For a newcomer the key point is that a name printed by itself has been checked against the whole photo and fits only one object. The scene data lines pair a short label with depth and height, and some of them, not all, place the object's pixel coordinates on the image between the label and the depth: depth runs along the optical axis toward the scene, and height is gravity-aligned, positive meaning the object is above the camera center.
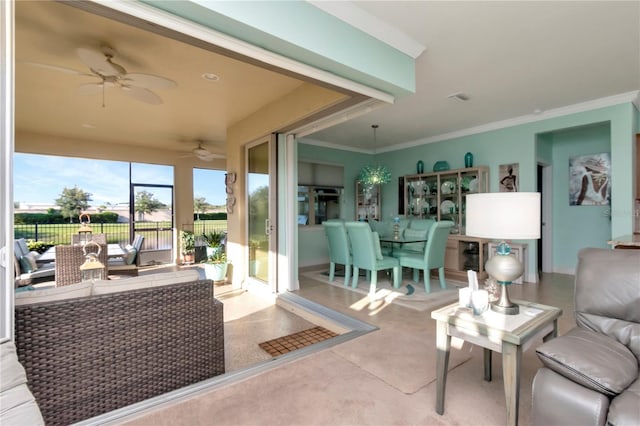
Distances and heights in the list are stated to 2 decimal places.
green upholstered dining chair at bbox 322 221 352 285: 4.54 -0.49
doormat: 2.71 -1.22
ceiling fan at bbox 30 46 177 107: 2.42 +1.23
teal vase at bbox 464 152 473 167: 5.32 +0.92
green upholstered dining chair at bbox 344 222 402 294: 4.14 -0.58
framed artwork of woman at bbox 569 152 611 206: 4.89 +0.52
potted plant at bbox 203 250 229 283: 4.97 -0.89
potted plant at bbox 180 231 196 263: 7.08 -0.75
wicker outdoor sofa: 1.52 -0.73
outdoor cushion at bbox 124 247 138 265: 4.93 -0.68
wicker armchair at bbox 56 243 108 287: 3.84 -0.62
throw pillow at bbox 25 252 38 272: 4.23 -0.65
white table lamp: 1.68 -0.07
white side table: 1.47 -0.63
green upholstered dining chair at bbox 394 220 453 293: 4.11 -0.62
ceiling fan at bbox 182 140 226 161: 5.69 +1.14
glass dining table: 4.42 -0.43
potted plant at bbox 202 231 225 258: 5.23 -0.51
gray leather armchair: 1.20 -0.63
